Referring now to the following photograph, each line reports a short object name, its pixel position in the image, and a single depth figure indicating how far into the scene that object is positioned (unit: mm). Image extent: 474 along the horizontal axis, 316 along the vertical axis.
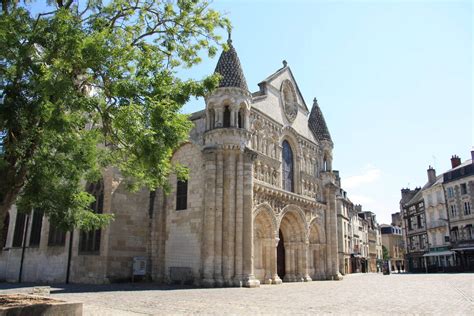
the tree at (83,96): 7398
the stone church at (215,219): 19312
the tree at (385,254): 76825
